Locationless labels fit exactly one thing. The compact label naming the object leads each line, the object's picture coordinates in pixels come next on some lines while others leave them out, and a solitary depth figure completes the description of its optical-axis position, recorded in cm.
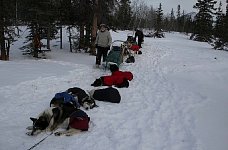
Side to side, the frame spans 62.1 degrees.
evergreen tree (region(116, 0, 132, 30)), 3785
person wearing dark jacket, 1383
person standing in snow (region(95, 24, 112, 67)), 824
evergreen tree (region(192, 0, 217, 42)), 2754
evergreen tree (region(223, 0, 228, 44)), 1725
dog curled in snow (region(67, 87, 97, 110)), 479
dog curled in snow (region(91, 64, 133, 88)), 632
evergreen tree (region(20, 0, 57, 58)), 1056
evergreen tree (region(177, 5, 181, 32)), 5793
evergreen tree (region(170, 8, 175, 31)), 6205
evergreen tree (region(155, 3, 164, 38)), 3333
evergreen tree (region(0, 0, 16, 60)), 952
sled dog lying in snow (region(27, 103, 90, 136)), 375
